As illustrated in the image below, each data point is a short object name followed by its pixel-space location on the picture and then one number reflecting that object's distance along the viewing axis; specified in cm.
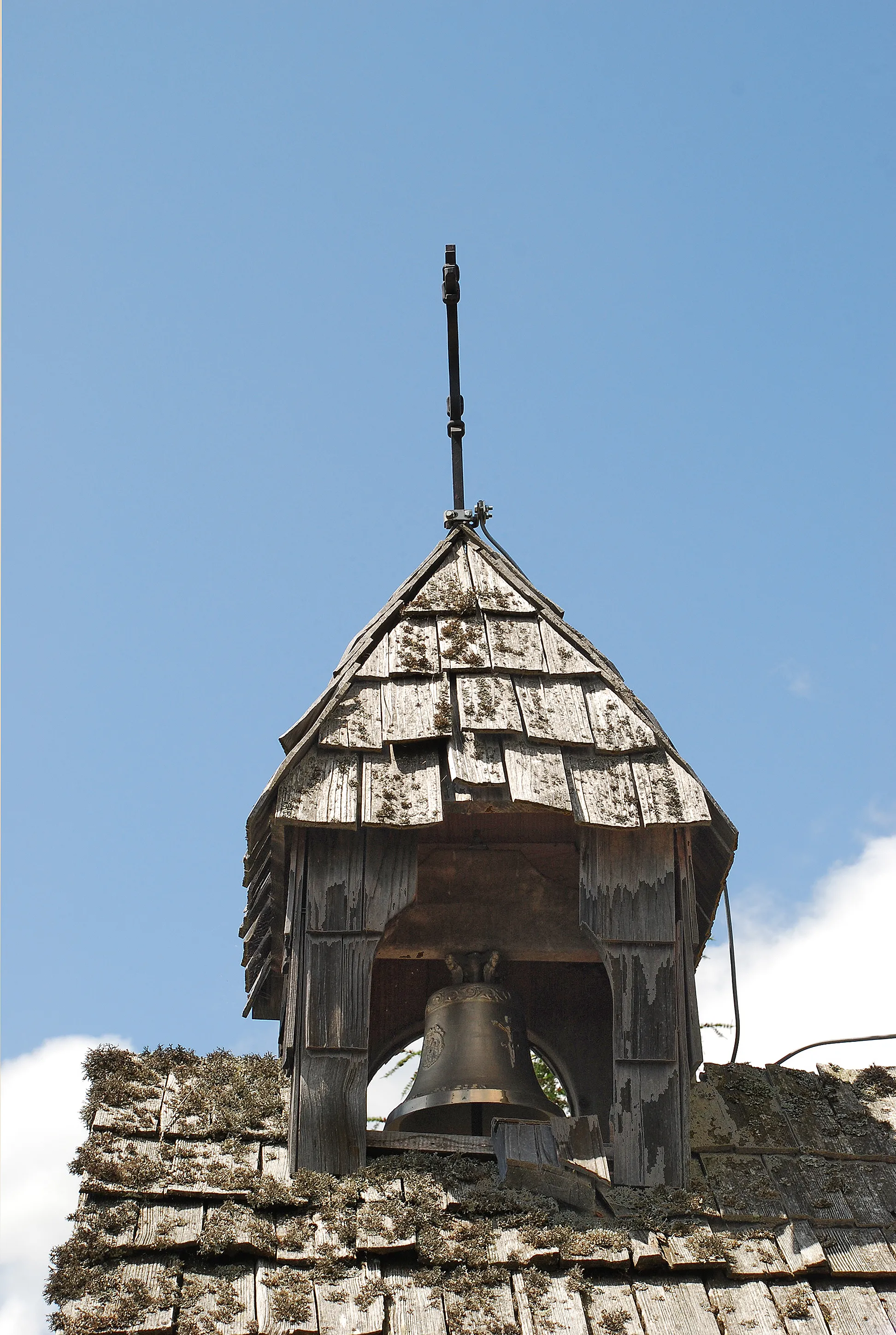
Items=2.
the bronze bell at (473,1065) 594
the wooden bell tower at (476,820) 553
